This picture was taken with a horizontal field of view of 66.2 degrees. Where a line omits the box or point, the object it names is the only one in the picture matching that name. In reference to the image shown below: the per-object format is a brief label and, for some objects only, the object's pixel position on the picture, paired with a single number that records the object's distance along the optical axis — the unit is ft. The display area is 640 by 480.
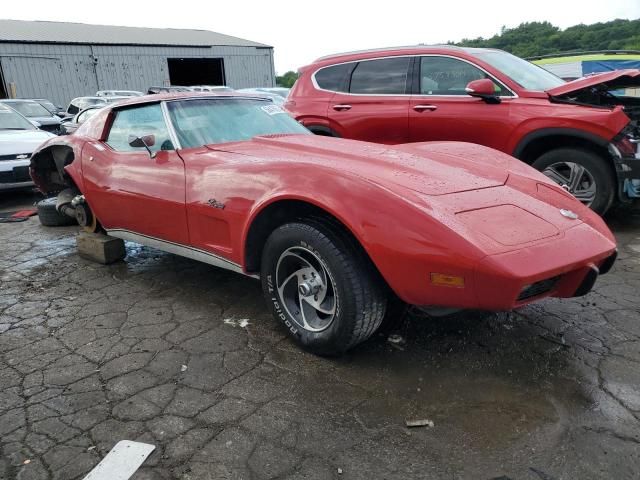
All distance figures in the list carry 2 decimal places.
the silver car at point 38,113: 47.16
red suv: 14.69
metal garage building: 76.59
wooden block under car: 14.21
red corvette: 7.02
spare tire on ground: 19.07
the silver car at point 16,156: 22.95
